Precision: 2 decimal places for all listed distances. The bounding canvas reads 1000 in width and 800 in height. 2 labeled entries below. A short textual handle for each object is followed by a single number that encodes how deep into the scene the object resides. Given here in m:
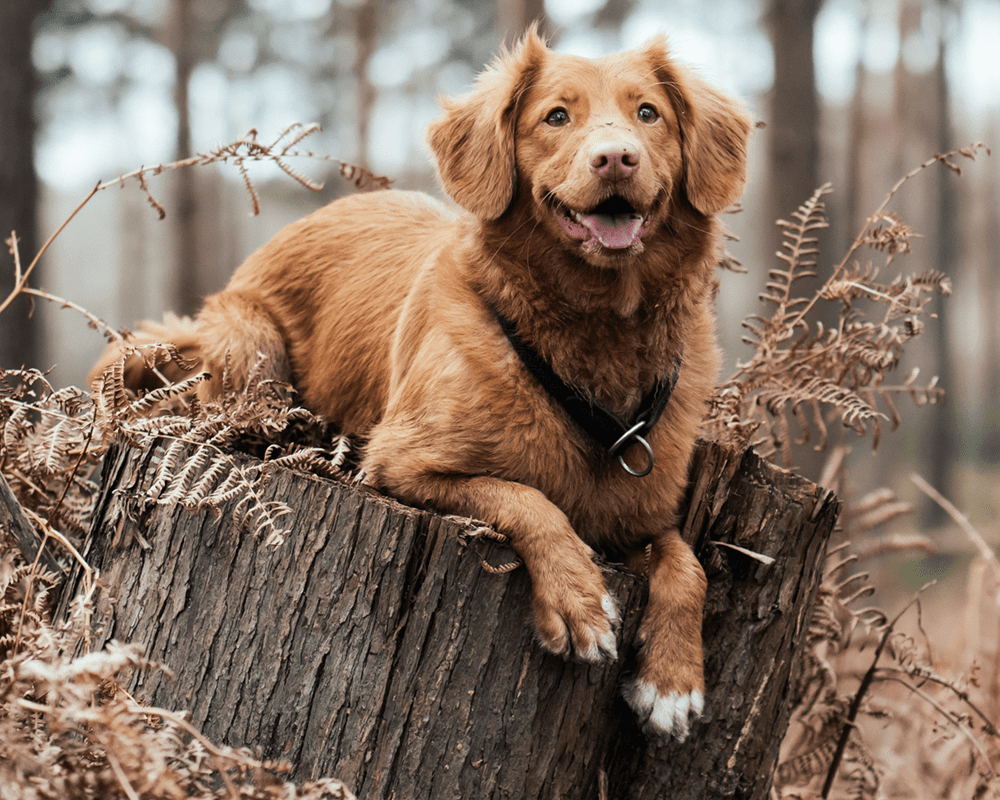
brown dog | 2.45
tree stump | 2.24
